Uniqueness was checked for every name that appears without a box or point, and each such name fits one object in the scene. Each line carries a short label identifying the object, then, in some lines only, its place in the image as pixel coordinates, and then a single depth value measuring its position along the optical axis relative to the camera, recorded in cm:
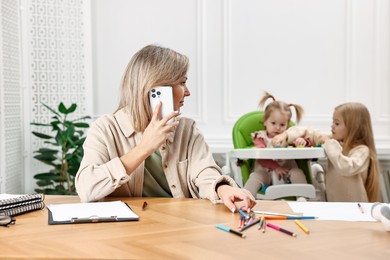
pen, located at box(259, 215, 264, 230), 138
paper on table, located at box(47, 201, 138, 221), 151
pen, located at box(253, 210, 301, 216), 153
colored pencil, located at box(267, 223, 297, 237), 130
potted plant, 409
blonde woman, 187
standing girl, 355
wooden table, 114
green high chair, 337
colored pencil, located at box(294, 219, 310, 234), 133
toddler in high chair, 362
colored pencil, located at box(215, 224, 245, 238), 129
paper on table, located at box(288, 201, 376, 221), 151
